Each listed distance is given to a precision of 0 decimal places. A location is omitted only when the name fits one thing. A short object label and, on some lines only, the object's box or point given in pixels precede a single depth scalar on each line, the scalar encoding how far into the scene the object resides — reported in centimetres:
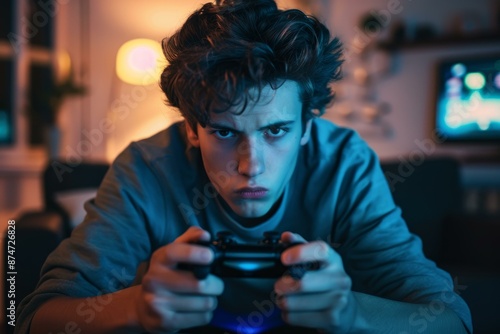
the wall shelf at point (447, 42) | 285
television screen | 281
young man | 67
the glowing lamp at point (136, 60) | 287
